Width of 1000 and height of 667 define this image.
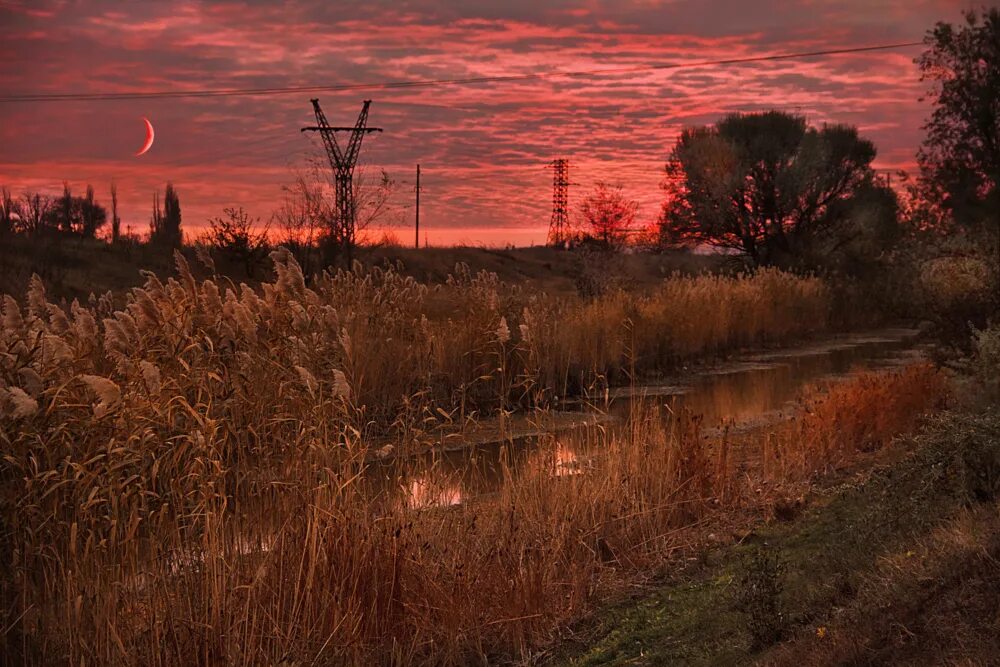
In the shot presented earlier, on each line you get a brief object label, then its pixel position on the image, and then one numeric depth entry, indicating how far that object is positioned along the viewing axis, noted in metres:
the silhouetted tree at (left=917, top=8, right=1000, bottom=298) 22.36
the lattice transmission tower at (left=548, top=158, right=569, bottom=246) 57.70
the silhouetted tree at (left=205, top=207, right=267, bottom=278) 26.14
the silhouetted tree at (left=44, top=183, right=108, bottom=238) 35.62
